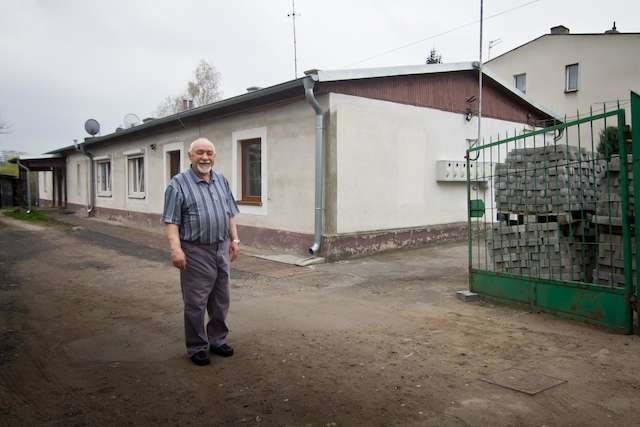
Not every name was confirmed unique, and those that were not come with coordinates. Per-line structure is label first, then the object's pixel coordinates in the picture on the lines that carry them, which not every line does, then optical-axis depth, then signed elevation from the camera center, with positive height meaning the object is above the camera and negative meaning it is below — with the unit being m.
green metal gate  4.21 -0.35
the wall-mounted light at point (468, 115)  11.36 +1.91
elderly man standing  3.67 -0.30
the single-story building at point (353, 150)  8.66 +0.97
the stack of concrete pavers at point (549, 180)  5.13 +0.18
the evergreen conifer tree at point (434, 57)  33.94 +9.81
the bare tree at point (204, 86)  34.78 +8.09
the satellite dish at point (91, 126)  19.19 +2.90
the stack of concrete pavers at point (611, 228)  4.50 -0.30
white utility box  10.55 +0.59
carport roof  23.69 +1.94
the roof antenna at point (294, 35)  14.84 +4.95
